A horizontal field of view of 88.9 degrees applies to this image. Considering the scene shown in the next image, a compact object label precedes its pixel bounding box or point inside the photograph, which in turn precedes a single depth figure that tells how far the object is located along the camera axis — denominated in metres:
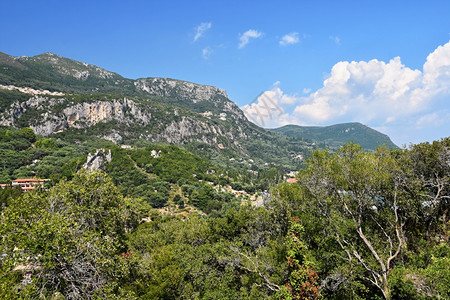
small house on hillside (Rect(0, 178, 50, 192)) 86.88
